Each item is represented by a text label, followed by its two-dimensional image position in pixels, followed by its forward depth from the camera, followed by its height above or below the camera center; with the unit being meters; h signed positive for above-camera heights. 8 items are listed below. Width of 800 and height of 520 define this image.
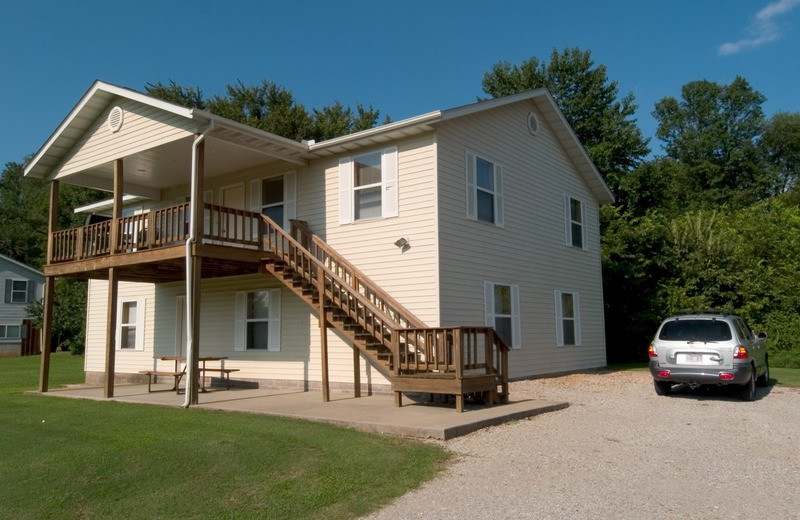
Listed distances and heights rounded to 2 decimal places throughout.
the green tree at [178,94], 40.11 +14.92
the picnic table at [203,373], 13.65 -0.96
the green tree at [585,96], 33.78 +12.92
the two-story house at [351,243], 12.86 +1.94
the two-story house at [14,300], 41.72 +2.07
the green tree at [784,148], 46.62 +12.98
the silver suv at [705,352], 11.34 -0.49
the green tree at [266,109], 35.41 +13.31
